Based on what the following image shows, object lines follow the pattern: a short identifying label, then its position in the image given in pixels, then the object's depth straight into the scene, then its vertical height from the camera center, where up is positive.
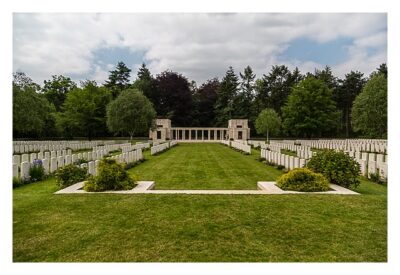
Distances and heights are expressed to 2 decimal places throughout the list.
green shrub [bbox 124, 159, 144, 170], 15.06 -1.54
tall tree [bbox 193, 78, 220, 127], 69.12 +6.52
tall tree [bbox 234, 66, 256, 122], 65.75 +8.24
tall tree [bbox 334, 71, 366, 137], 61.04 +9.41
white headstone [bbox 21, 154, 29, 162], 12.72 -0.97
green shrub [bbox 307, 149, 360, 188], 8.81 -0.95
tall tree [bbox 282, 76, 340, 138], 49.91 +4.35
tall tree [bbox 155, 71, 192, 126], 65.81 +7.97
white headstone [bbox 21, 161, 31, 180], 10.55 -1.25
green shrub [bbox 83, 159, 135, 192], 8.00 -1.21
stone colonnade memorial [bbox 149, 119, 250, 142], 58.33 +0.54
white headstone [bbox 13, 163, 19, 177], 9.97 -1.17
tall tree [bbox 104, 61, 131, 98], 62.00 +11.59
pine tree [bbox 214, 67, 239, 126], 66.19 +8.07
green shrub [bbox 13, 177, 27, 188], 10.08 -1.59
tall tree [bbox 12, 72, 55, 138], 26.08 +2.60
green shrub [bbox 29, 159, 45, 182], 11.00 -1.35
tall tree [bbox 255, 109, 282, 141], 43.38 +1.83
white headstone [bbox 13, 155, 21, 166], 12.73 -1.04
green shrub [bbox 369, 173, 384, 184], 11.02 -1.54
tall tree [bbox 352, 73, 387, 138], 37.12 +3.26
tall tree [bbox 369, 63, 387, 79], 54.12 +11.78
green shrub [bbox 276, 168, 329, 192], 8.06 -1.23
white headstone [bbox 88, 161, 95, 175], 10.29 -1.14
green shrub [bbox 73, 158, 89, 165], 12.77 -1.15
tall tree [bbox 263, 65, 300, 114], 64.25 +10.43
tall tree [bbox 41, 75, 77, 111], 53.75 +8.21
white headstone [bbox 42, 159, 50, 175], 11.72 -1.19
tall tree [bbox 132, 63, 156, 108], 63.04 +10.22
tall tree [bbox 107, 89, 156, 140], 35.00 +2.43
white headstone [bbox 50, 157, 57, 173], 12.07 -1.20
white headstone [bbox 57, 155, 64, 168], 12.81 -1.13
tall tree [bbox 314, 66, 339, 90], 61.28 +11.72
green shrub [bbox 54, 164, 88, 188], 9.17 -1.24
